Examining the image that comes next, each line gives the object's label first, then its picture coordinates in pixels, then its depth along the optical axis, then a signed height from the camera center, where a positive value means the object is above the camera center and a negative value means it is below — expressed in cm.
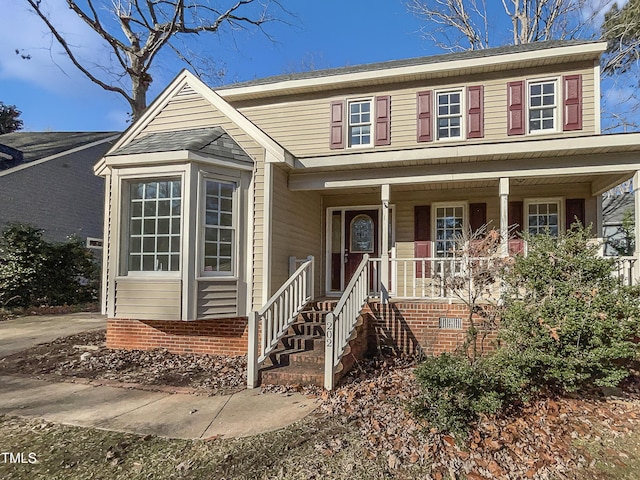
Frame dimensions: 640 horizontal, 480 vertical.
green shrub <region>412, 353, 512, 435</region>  390 -147
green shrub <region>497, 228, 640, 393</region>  439 -79
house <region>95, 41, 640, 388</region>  676 +116
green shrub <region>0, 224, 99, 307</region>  1288 -83
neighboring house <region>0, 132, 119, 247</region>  1456 +243
